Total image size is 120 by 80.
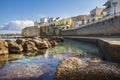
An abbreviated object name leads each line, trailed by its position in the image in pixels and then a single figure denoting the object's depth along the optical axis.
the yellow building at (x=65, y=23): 42.37
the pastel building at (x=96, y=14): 33.53
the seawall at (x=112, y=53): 4.17
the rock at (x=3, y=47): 8.17
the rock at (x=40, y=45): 10.82
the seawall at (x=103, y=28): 12.03
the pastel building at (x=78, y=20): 40.02
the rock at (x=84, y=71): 3.23
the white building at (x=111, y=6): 22.60
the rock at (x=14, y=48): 8.83
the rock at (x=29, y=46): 9.77
